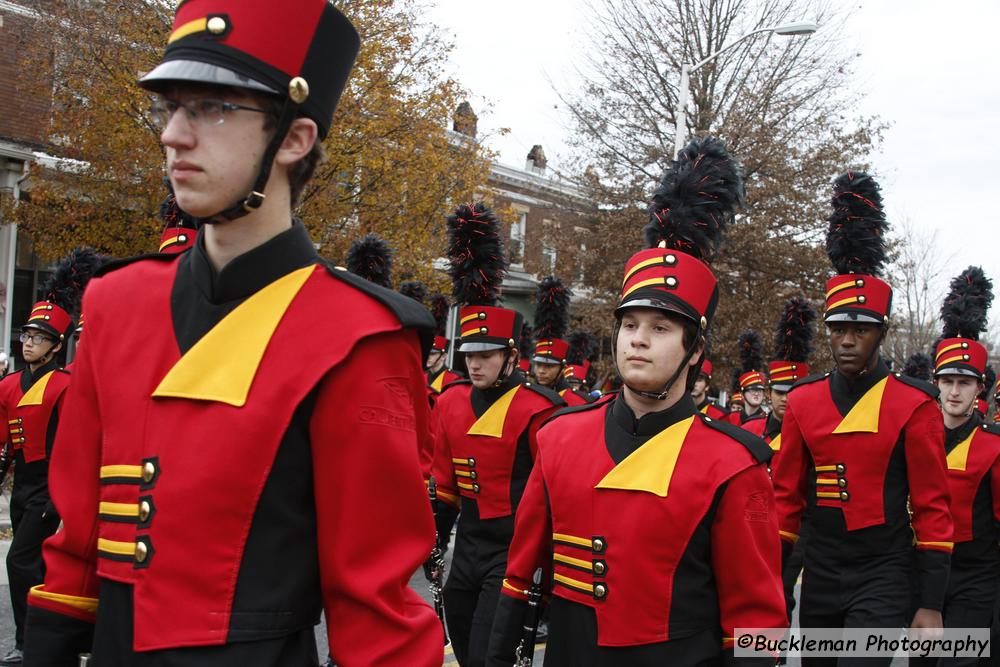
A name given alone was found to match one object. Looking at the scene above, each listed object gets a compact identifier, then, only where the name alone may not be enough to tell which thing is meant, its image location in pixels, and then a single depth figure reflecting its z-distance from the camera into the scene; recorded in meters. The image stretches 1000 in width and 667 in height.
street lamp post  19.53
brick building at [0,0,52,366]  17.05
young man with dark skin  5.50
